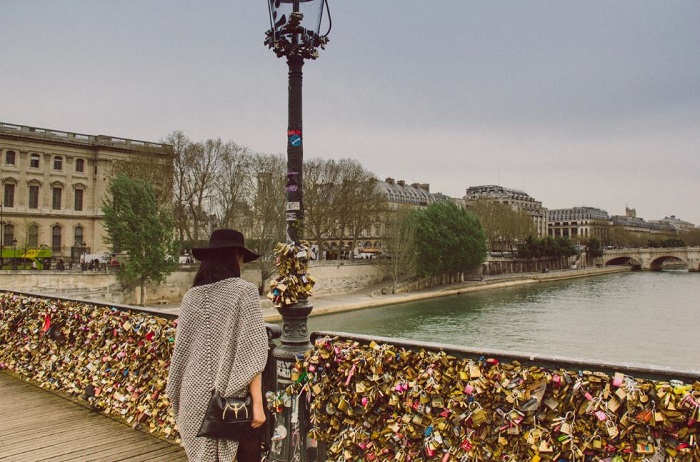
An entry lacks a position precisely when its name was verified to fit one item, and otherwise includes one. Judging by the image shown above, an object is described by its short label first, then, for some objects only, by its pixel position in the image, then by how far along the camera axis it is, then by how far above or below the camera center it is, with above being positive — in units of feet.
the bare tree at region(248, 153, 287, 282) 125.08 +8.99
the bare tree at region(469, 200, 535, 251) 242.37 +11.25
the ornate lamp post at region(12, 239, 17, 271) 114.42 -2.84
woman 8.89 -1.67
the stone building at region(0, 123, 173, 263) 152.87 +17.19
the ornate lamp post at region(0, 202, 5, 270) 123.15 +1.83
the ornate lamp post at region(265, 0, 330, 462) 12.29 +0.89
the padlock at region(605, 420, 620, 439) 8.01 -2.59
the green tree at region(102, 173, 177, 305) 105.50 +3.28
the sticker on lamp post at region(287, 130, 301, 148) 13.82 +2.71
